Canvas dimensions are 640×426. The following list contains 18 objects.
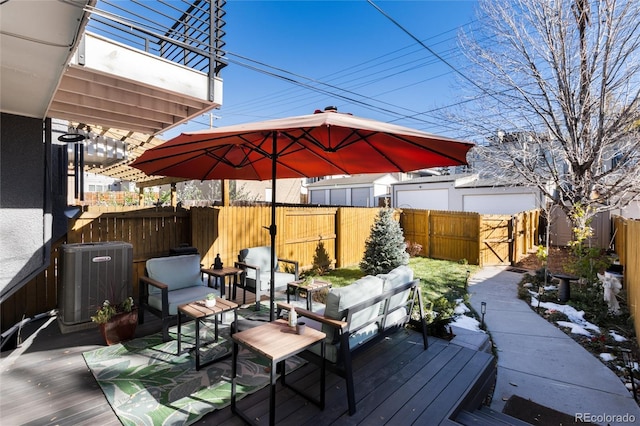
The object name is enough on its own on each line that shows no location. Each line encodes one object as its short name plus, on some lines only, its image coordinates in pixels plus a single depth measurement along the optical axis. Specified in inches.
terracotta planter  141.3
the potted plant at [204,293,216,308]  134.3
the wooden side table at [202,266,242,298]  185.3
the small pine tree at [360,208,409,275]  300.4
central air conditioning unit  151.9
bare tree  243.6
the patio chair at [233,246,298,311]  197.3
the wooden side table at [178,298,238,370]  121.7
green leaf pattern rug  96.3
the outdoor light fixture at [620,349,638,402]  119.6
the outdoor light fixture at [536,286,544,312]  230.4
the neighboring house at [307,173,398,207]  886.4
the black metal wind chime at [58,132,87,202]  156.6
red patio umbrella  95.1
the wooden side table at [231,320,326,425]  84.5
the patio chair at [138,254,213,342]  146.9
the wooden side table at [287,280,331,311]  176.8
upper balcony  66.6
